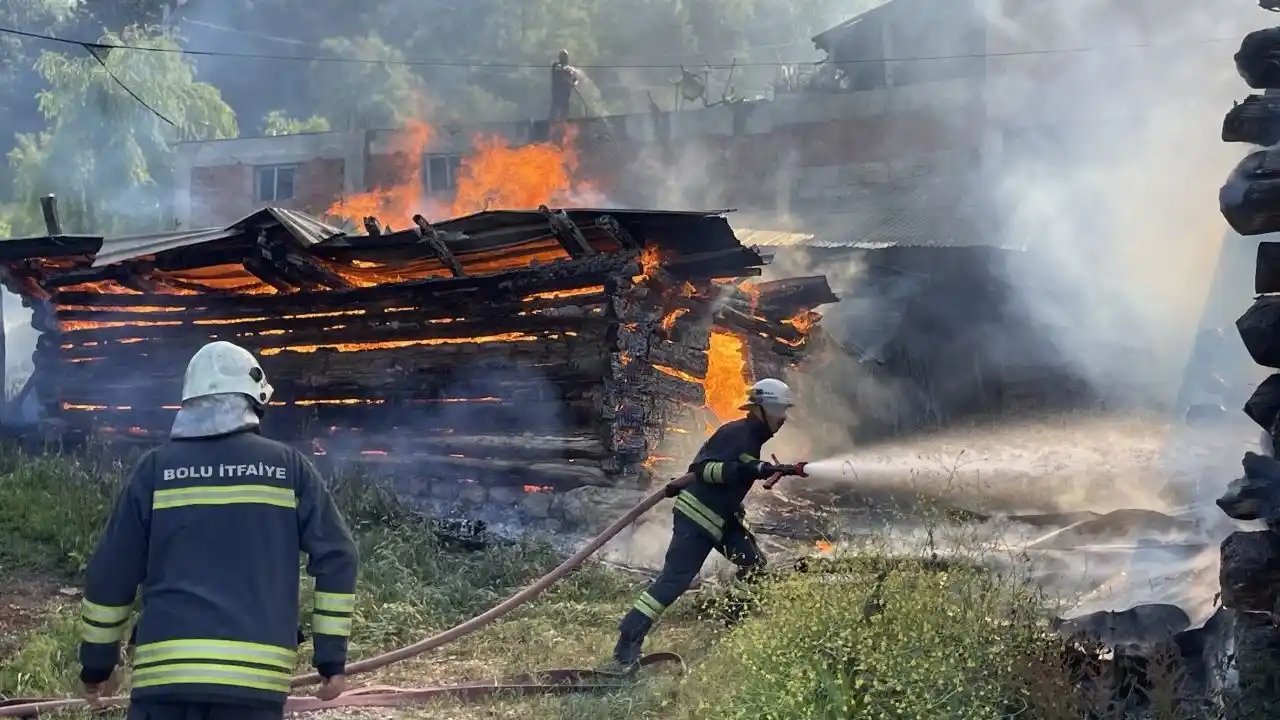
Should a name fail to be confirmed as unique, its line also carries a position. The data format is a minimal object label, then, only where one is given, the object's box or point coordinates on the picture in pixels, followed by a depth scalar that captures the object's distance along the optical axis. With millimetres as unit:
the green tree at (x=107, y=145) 30953
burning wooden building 11172
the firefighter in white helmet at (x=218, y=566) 3850
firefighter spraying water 6832
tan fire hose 5840
